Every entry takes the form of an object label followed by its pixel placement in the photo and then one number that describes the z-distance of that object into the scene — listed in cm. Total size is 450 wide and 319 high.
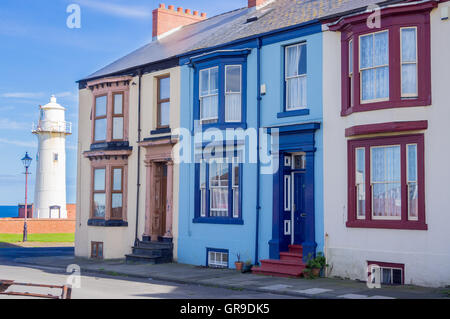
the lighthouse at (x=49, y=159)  5212
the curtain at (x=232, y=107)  1952
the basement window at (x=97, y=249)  2380
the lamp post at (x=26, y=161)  3669
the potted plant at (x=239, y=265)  1839
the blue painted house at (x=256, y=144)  1731
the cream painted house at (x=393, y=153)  1448
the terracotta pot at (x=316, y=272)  1639
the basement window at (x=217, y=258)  1952
